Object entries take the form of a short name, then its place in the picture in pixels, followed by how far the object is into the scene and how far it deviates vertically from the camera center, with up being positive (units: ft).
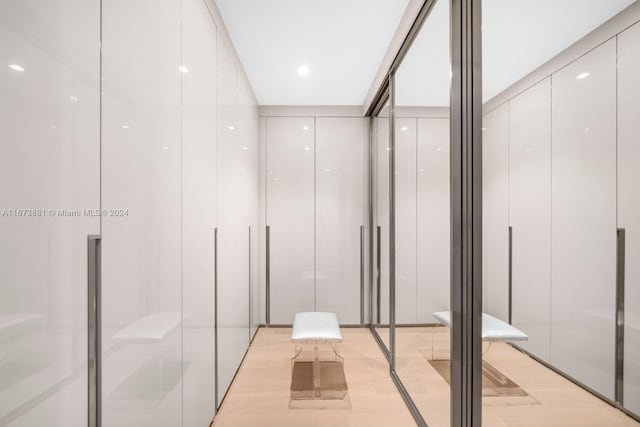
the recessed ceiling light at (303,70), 9.45 +4.34
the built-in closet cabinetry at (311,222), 12.66 -0.40
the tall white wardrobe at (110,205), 2.22 +0.06
